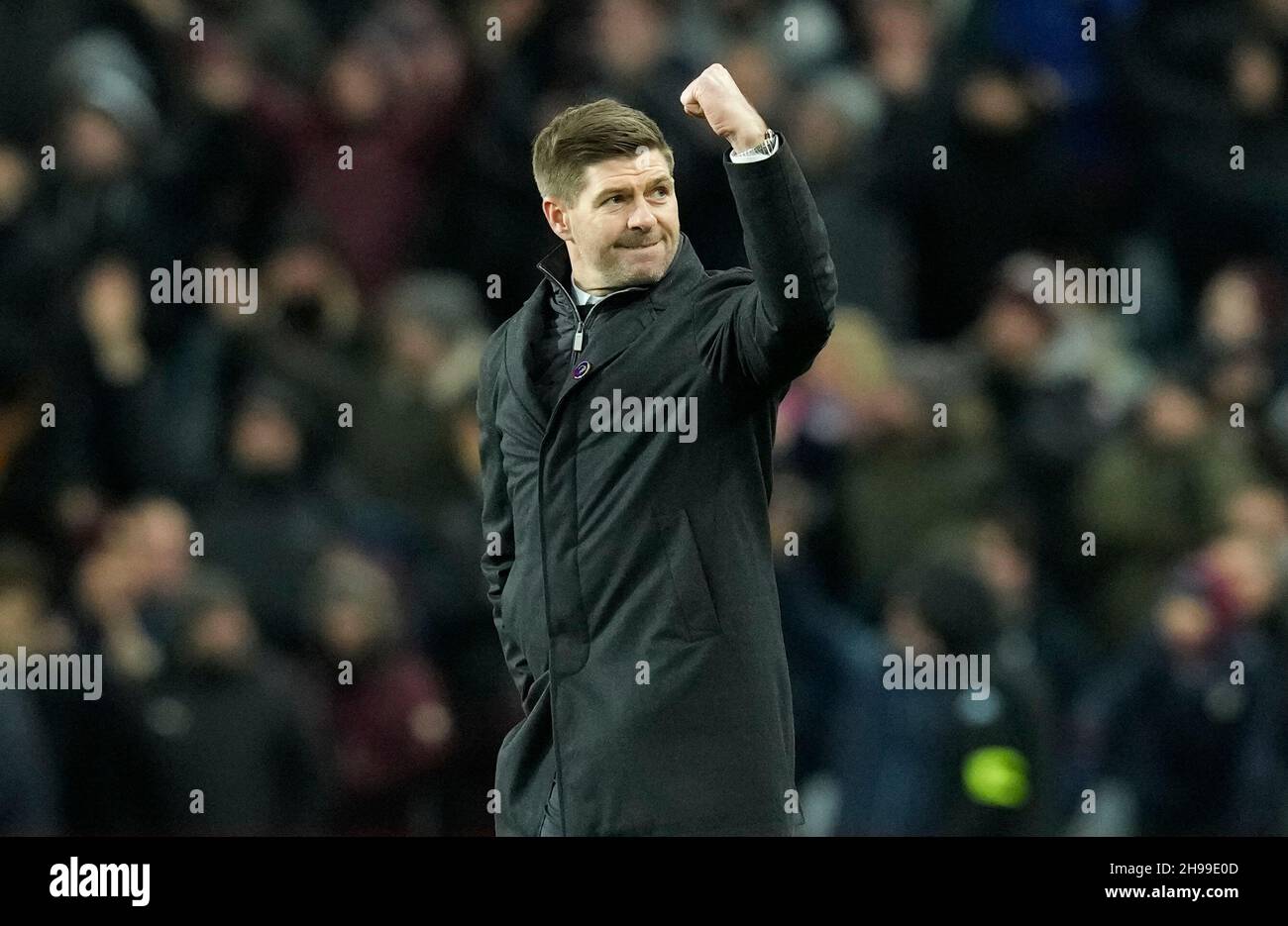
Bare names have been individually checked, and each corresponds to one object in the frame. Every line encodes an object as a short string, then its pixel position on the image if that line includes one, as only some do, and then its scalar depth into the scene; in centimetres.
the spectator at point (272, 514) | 907
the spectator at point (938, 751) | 867
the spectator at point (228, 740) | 873
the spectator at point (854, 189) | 937
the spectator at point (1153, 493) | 920
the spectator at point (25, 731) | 863
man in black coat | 561
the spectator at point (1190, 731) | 887
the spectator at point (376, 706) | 884
